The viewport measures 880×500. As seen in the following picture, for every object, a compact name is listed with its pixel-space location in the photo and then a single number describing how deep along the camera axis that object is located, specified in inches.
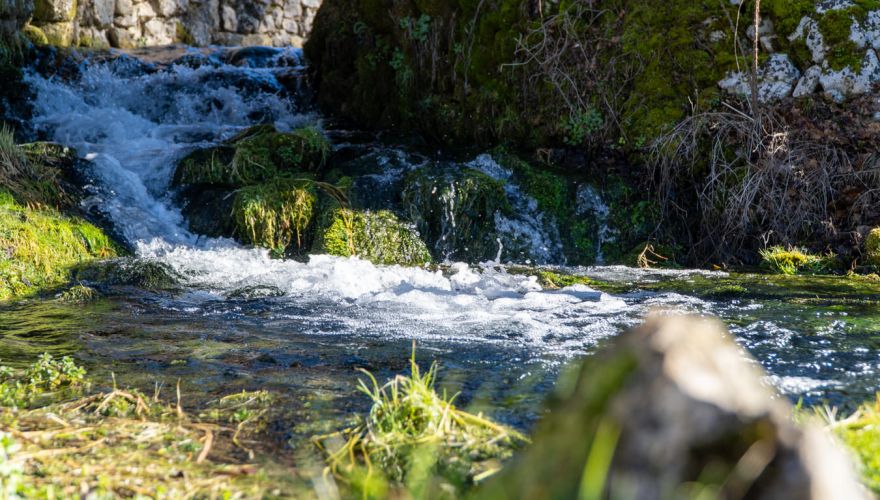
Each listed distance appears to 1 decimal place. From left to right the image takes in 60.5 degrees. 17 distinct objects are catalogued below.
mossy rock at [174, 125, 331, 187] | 368.2
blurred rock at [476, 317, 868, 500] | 58.9
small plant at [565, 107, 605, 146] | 367.6
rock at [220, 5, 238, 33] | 783.1
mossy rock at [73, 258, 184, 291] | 268.7
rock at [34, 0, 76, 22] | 577.6
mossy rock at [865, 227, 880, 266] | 280.7
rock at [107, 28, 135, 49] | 668.1
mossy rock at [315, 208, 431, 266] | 327.6
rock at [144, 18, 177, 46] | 706.8
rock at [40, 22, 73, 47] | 580.4
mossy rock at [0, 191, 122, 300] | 261.3
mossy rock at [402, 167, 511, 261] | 342.0
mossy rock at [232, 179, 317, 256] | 330.6
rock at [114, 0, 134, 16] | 677.9
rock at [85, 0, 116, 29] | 642.8
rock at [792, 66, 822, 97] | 319.0
